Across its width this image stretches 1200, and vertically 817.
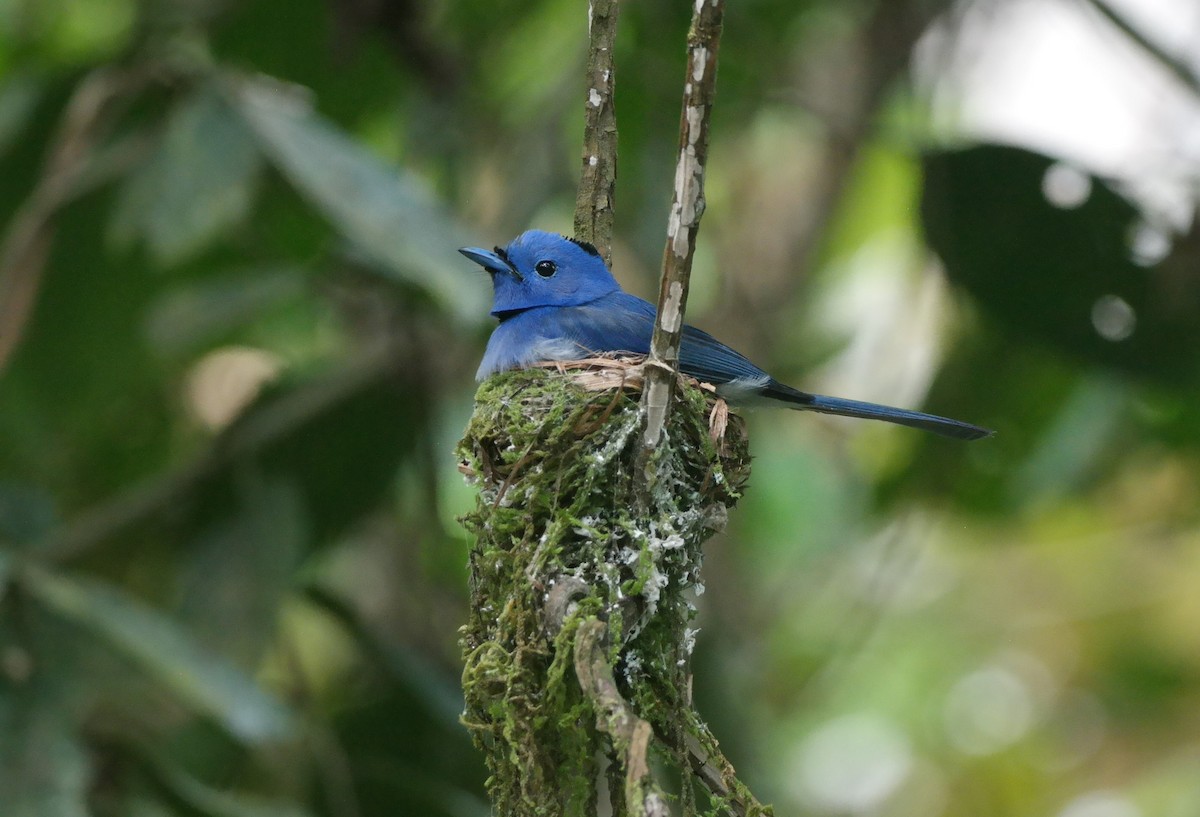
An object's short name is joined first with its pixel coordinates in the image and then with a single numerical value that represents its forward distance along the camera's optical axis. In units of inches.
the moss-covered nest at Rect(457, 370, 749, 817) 179.8
